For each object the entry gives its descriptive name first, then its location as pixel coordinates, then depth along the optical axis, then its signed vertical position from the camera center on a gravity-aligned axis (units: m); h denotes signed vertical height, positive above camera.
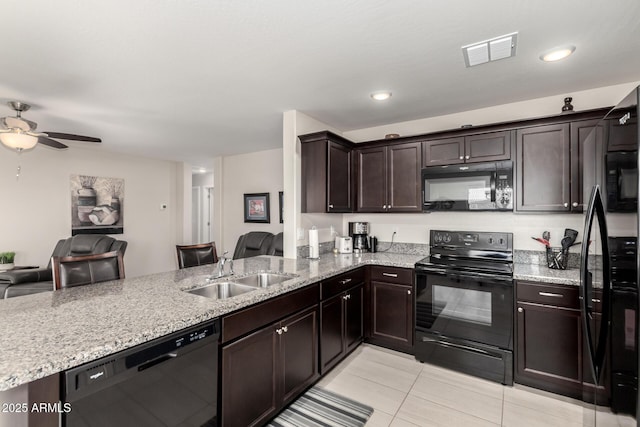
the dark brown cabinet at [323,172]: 3.04 +0.43
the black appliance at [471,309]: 2.37 -0.83
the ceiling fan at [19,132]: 2.66 +0.76
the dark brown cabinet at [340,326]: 2.41 -1.01
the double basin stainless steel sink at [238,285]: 2.09 -0.54
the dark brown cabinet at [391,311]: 2.81 -0.96
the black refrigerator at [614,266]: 1.06 -0.22
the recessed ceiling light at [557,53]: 1.93 +1.06
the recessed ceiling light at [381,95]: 2.68 +1.08
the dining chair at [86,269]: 1.93 -0.38
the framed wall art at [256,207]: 5.12 +0.11
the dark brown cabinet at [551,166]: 2.40 +0.38
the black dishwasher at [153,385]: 1.05 -0.70
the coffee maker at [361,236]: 3.62 -0.29
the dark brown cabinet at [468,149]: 2.68 +0.60
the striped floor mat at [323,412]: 1.95 -1.38
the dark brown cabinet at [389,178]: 3.14 +0.38
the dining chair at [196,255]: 2.89 -0.42
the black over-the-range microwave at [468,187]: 2.64 +0.23
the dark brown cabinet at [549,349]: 2.14 -1.03
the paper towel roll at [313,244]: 3.10 -0.33
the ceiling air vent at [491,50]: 1.84 +1.07
